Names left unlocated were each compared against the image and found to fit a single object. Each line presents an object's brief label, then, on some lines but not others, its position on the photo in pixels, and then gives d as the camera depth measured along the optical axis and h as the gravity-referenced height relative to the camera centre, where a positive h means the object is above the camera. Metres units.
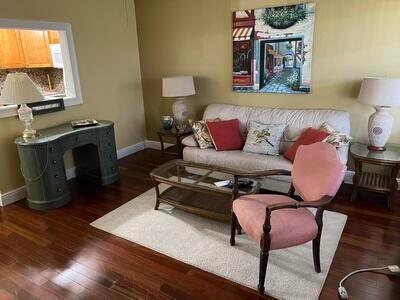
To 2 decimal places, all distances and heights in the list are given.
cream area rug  2.10 -1.43
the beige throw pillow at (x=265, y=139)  3.45 -0.79
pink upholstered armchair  1.91 -0.97
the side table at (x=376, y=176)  2.89 -1.03
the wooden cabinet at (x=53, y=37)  4.12 +0.56
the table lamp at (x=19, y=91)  2.90 -0.11
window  3.81 +0.28
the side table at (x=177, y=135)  4.25 -0.86
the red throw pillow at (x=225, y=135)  3.65 -0.77
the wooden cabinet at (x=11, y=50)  4.22 +0.41
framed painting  3.49 +0.24
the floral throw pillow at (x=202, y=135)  3.74 -0.78
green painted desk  3.06 -0.89
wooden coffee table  2.64 -1.04
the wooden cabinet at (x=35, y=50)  4.40 +0.42
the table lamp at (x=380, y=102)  2.80 -0.35
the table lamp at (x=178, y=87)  4.09 -0.19
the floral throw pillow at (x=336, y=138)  3.08 -0.73
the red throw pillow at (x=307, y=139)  3.13 -0.74
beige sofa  3.26 -0.79
